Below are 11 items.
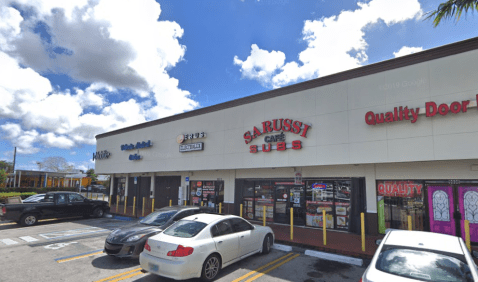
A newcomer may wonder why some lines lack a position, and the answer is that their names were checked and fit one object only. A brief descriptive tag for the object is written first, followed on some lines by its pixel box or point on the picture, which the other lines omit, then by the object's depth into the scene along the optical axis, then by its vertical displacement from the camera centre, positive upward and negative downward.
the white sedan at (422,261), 3.95 -1.29
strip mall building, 9.27 +1.23
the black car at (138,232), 7.78 -1.73
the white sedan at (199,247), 5.98 -1.71
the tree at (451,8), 10.58 +6.66
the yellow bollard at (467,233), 8.02 -1.61
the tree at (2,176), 32.37 -0.38
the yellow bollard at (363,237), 8.98 -1.97
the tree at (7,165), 63.22 +1.89
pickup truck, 13.78 -1.92
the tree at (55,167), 62.84 +1.72
